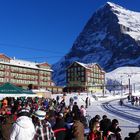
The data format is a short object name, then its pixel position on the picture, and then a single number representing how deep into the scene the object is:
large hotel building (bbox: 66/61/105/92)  57.43
